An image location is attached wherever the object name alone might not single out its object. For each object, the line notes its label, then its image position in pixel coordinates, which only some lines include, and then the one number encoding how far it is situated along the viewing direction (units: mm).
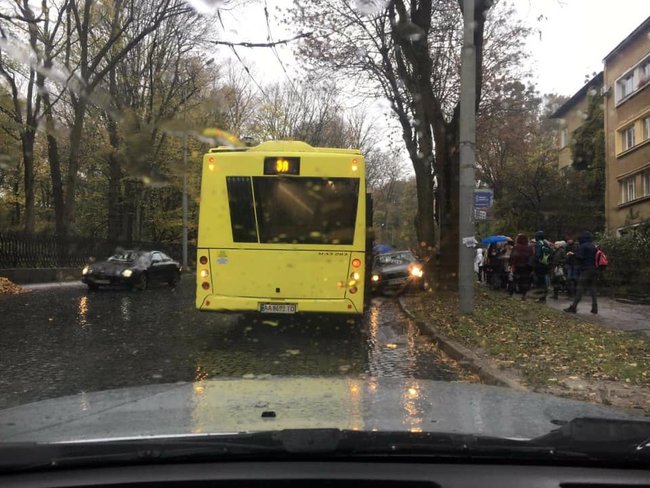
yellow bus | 9602
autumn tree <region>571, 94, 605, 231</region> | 31234
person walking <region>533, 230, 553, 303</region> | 16156
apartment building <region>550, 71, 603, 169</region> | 32688
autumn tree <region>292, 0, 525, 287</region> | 15469
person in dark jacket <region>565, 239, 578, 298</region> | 15276
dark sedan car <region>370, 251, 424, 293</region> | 18672
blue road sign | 12586
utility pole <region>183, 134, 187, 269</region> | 35750
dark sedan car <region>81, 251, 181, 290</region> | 19609
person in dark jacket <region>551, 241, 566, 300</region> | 17172
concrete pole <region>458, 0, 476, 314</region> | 11547
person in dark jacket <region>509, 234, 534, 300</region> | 16291
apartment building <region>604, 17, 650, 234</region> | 24656
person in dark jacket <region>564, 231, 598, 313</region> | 12852
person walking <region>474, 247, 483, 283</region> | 25292
